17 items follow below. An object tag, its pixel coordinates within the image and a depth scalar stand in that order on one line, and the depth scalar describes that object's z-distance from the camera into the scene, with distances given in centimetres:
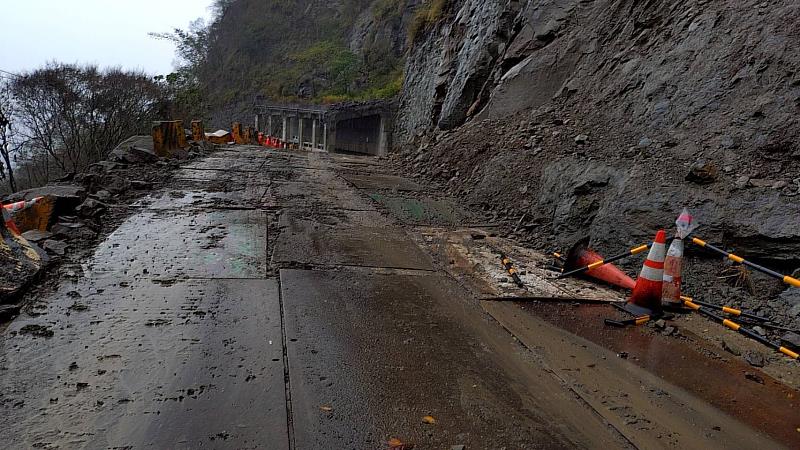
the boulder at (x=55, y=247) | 480
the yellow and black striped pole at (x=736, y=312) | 409
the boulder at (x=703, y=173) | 522
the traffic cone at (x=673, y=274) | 452
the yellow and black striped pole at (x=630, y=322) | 421
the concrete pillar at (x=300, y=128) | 4572
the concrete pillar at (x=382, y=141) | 3259
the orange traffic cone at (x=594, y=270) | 509
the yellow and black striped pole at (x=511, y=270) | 506
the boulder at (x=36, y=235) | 494
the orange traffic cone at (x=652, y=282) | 441
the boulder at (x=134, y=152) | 1029
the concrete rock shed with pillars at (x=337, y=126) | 3519
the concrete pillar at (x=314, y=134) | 4322
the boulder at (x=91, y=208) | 602
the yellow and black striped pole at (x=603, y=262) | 467
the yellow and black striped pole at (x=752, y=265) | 371
